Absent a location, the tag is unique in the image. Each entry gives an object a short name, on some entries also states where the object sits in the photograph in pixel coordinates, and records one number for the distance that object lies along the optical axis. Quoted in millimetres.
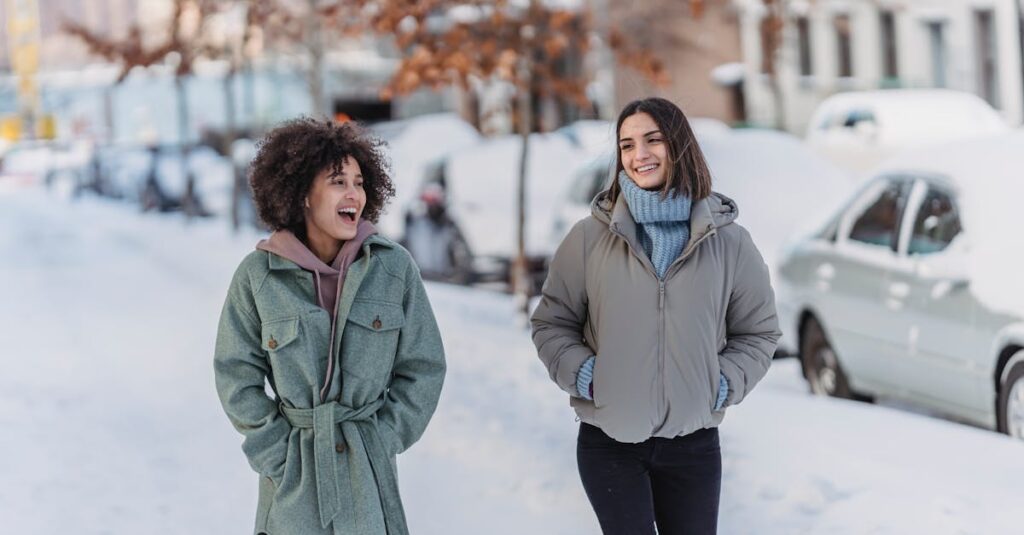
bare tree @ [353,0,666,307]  11867
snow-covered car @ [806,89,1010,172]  24266
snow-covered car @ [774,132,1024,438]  7798
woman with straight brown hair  4066
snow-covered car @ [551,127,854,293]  13133
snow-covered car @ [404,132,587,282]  17609
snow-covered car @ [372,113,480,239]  19875
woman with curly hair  3951
